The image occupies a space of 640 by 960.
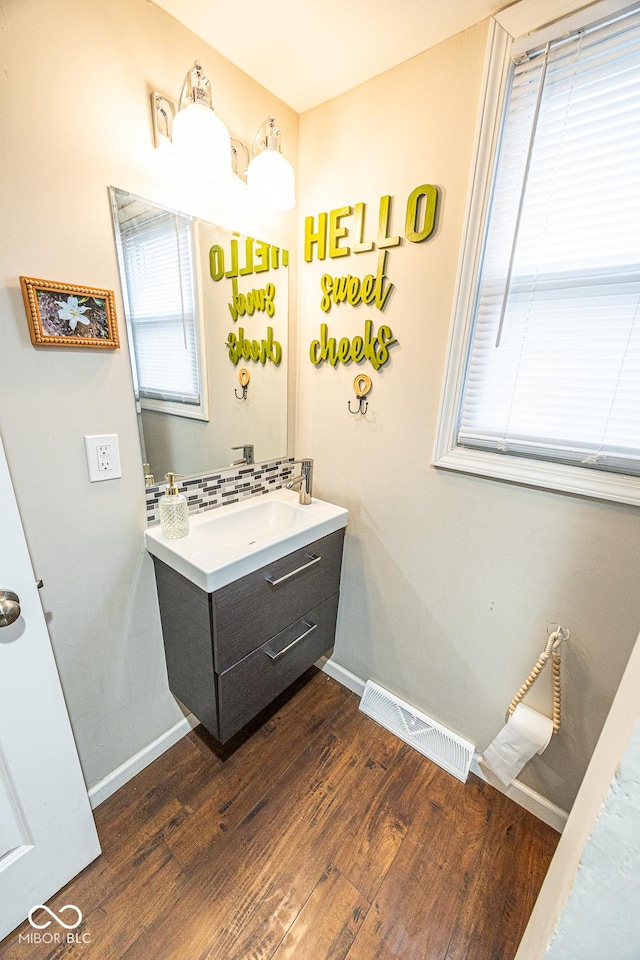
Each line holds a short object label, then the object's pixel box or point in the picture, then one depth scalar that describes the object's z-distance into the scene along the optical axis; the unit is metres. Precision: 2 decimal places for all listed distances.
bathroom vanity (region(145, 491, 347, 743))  1.07
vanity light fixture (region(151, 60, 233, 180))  0.94
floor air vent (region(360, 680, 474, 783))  1.38
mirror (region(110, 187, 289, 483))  1.06
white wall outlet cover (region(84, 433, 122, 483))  1.02
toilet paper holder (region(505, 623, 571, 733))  1.09
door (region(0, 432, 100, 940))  0.80
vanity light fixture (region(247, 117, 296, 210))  1.13
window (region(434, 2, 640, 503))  0.87
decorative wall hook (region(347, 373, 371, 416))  1.37
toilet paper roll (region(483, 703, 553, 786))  1.13
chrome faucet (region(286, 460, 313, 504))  1.48
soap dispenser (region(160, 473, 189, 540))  1.15
